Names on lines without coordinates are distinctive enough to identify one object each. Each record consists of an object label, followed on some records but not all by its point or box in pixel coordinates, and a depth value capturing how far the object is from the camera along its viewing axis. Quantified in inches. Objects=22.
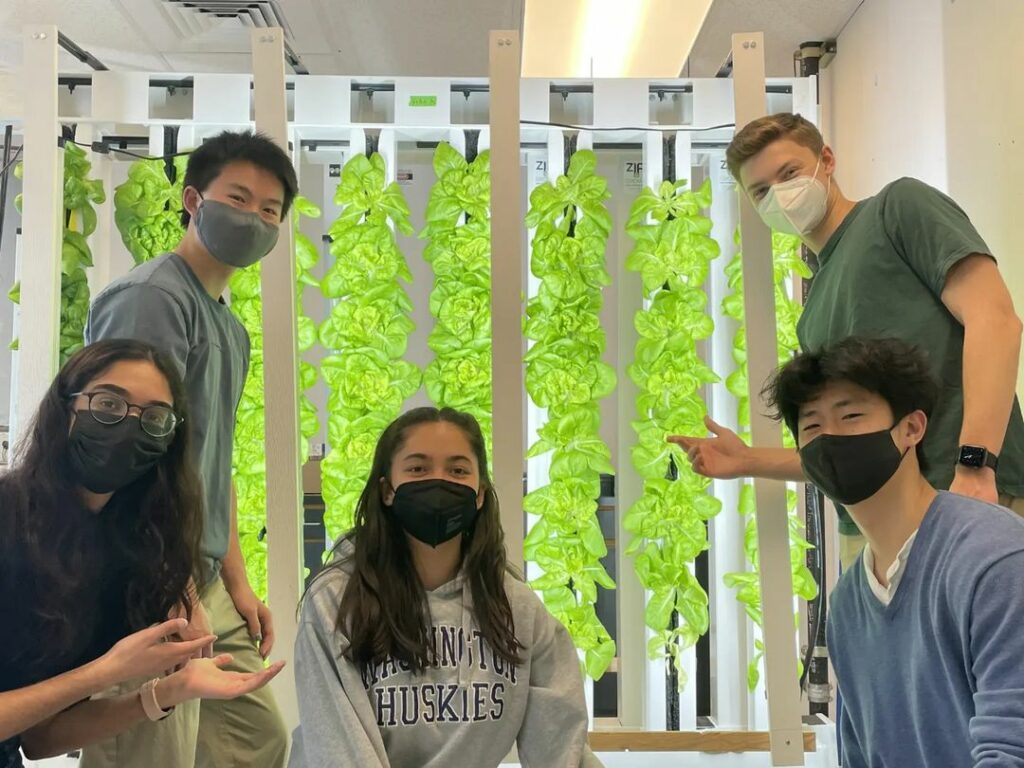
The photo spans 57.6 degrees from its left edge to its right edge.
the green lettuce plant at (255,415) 97.1
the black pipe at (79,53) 97.7
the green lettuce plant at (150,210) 97.3
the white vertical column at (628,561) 107.4
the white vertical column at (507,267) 84.1
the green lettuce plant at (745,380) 98.1
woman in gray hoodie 64.8
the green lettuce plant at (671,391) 95.3
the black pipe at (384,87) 97.2
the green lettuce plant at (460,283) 93.7
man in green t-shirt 61.7
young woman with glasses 53.9
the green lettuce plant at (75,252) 96.6
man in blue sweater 49.1
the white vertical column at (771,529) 87.4
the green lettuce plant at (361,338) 93.0
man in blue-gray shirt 70.5
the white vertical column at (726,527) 108.0
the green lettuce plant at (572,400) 93.8
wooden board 100.3
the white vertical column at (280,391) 85.4
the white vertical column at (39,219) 85.7
